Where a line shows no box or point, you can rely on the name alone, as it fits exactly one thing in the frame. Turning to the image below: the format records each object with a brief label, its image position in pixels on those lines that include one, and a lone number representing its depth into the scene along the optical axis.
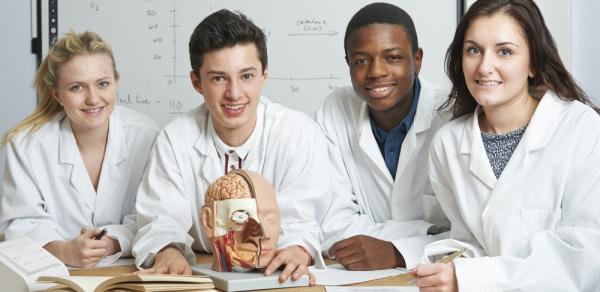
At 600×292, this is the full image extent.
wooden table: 1.79
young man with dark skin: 2.27
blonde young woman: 2.32
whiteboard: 3.35
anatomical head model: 1.80
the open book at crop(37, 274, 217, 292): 1.64
